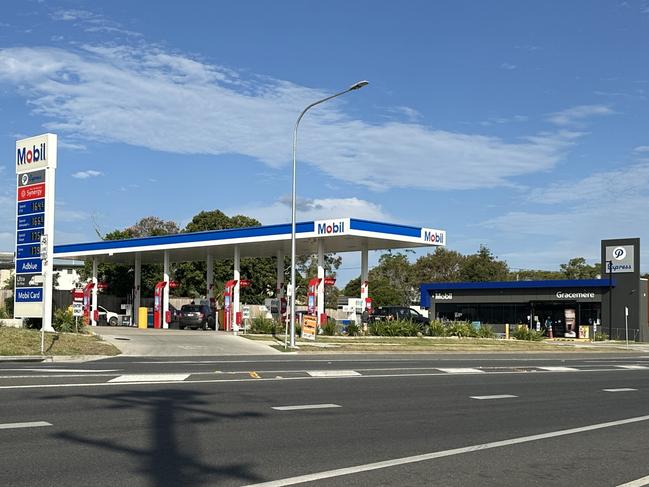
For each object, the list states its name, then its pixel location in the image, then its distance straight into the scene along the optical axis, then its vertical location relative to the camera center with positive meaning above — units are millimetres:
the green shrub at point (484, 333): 48000 -2211
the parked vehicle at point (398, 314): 49719 -1167
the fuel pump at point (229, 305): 47406 -627
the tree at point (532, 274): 114438 +3300
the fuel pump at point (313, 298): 42188 -157
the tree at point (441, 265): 103331 +4000
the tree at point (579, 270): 106688 +3623
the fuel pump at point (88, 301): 54156 -546
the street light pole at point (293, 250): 30931 +1830
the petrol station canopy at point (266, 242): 40938 +3074
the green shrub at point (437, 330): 45094 -1922
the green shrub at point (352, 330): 40969 -1775
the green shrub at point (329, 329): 40406 -1707
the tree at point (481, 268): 101188 +3556
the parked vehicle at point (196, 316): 49312 -1350
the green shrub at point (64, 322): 32594 -1178
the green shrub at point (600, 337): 56066 -2800
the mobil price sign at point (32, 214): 31453 +3180
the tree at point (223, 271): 75625 +2218
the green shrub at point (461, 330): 46656 -1996
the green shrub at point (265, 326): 40406 -1588
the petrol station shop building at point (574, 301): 58438 -323
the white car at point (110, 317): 56312 -1644
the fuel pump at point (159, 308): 50241 -895
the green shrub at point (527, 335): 48875 -2343
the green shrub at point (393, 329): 42438 -1770
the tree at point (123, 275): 74125 +1819
